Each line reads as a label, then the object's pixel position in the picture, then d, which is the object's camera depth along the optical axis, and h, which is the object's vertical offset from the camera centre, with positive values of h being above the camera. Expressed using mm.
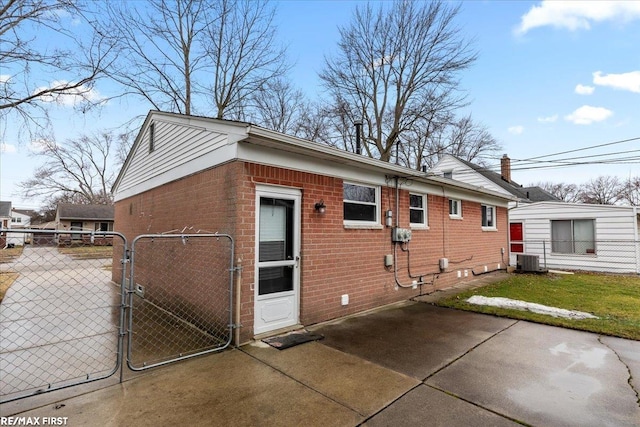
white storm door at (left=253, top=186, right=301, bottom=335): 4770 -531
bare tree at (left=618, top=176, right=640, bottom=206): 28631 +3579
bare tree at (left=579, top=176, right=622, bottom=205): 31672 +4060
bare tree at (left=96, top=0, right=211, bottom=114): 13117 +8241
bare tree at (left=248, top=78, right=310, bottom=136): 19047 +8129
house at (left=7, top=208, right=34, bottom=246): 55688 +1684
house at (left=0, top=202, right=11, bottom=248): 38972 +1681
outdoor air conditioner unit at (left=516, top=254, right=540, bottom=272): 11812 -1381
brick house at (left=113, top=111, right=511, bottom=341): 4641 +269
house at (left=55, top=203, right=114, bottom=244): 32812 +1000
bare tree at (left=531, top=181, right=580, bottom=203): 35969 +4587
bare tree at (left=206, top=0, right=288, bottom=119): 15195 +9064
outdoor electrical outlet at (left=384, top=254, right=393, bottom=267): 6812 -740
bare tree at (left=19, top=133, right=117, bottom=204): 35406 +6589
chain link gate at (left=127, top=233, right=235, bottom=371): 4270 -1409
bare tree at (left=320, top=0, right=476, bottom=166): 15914 +8924
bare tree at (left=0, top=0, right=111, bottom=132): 8023 +4731
